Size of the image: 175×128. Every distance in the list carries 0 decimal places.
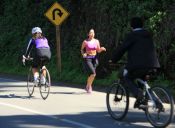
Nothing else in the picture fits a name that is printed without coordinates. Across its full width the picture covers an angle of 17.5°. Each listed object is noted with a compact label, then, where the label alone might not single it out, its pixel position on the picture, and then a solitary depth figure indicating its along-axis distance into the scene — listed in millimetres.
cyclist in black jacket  10891
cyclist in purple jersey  15562
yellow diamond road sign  24000
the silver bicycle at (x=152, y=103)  10398
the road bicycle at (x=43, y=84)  15633
